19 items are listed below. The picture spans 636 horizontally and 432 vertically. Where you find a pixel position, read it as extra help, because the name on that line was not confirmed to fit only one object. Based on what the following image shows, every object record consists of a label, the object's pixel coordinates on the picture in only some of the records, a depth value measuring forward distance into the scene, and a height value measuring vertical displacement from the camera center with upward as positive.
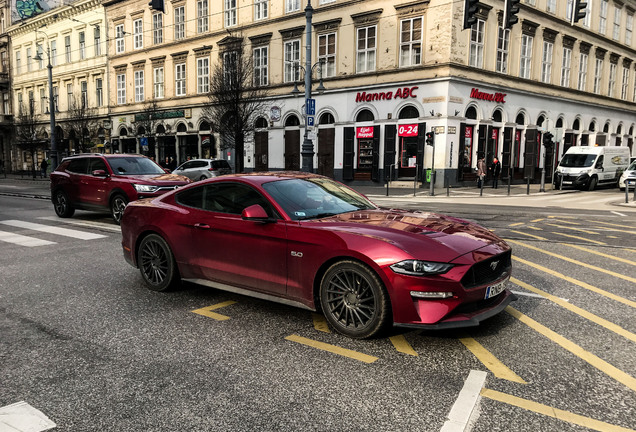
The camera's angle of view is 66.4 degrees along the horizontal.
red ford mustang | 3.83 -0.88
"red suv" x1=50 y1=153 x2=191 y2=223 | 11.41 -0.74
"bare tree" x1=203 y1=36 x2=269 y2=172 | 27.03 +3.03
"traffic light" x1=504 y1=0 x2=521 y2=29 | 14.67 +4.40
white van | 26.75 -0.54
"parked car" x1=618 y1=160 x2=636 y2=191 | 24.01 -0.68
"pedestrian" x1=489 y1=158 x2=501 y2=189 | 27.36 -0.75
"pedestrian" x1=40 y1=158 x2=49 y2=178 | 41.31 -1.42
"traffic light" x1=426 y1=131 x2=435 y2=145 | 23.52 +0.86
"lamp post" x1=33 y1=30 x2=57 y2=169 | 36.09 +0.68
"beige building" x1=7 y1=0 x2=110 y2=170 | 45.19 +7.99
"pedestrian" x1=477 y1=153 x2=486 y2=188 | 24.97 -0.56
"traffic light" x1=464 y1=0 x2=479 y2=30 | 14.81 +4.43
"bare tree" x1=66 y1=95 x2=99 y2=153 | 40.94 +2.50
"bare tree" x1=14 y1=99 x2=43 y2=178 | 45.00 +2.24
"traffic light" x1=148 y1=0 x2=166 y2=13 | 22.17 +6.73
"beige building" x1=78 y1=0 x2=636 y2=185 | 26.55 +4.97
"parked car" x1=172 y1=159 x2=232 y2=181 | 26.22 -0.84
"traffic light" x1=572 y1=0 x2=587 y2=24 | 15.98 +4.91
